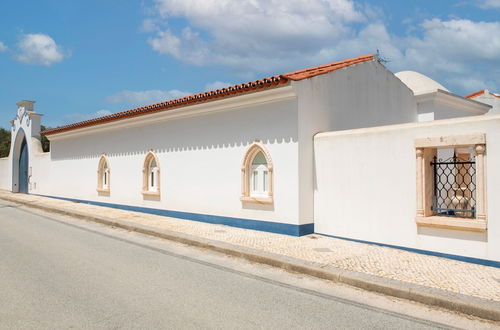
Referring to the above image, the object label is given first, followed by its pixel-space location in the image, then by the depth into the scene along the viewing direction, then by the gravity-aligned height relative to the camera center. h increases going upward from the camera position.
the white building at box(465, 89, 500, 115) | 19.97 +3.50
